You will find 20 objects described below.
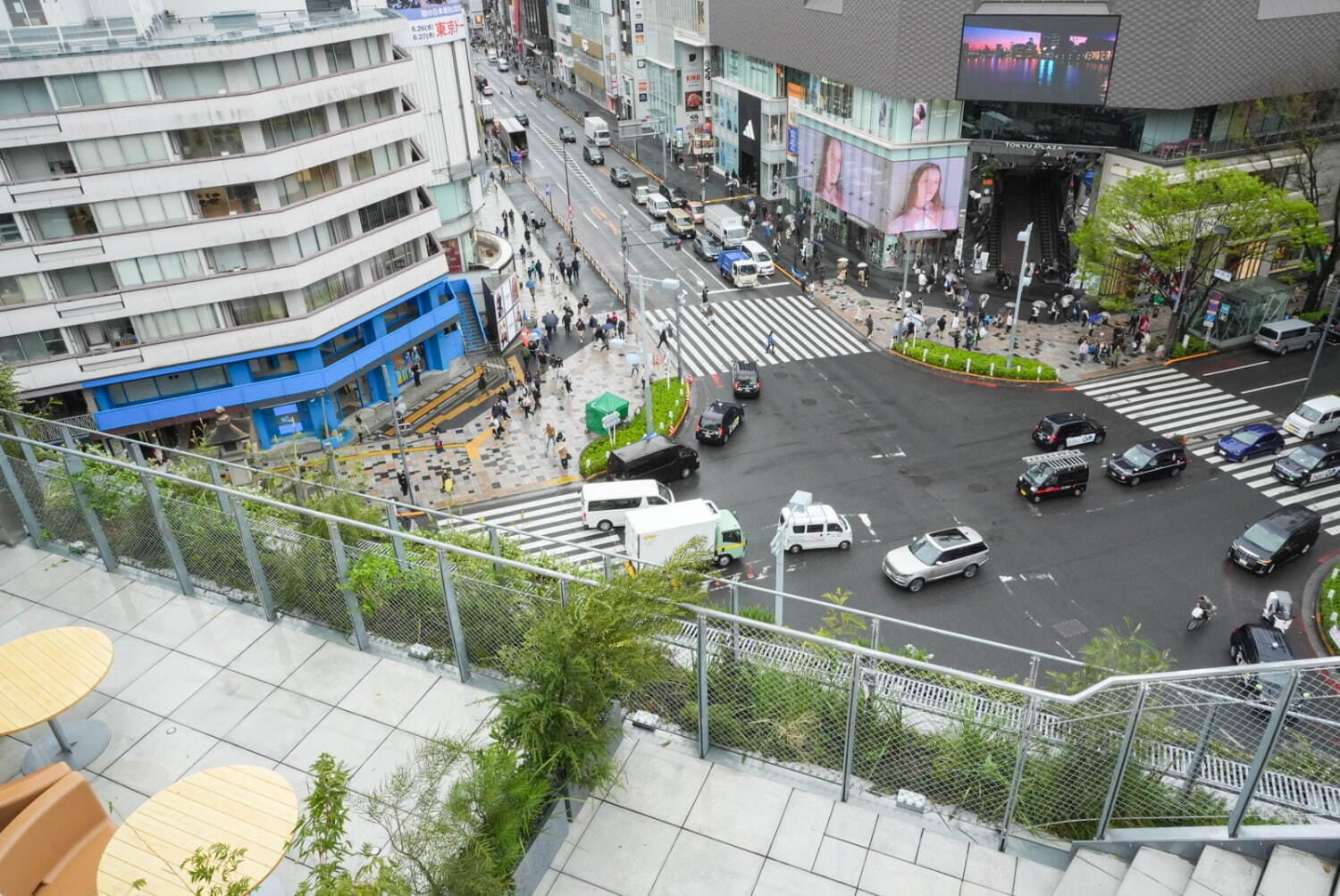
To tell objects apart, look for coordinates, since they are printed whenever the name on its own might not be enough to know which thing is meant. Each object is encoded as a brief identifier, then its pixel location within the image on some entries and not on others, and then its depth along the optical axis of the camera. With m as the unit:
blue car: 32.38
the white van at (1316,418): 32.94
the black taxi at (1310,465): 30.61
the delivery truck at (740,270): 50.41
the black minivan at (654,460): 32.03
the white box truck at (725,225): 55.06
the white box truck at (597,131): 78.75
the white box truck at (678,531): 26.91
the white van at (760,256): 51.41
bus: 76.75
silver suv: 26.33
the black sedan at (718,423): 34.88
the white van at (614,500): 29.97
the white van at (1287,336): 39.34
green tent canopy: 35.34
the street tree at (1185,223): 36.50
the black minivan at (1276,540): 26.48
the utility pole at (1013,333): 35.78
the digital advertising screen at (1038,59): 41.19
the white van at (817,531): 27.81
